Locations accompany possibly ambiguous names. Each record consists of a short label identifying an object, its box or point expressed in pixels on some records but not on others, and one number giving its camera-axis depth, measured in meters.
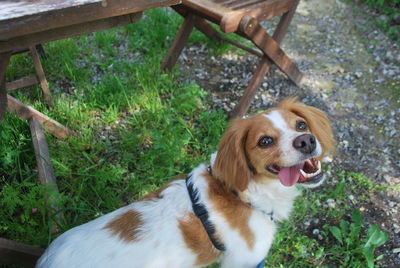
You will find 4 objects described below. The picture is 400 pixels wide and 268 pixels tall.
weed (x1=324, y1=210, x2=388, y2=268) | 1.06
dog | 0.86
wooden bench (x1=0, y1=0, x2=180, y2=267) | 0.79
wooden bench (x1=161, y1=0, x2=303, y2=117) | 1.22
